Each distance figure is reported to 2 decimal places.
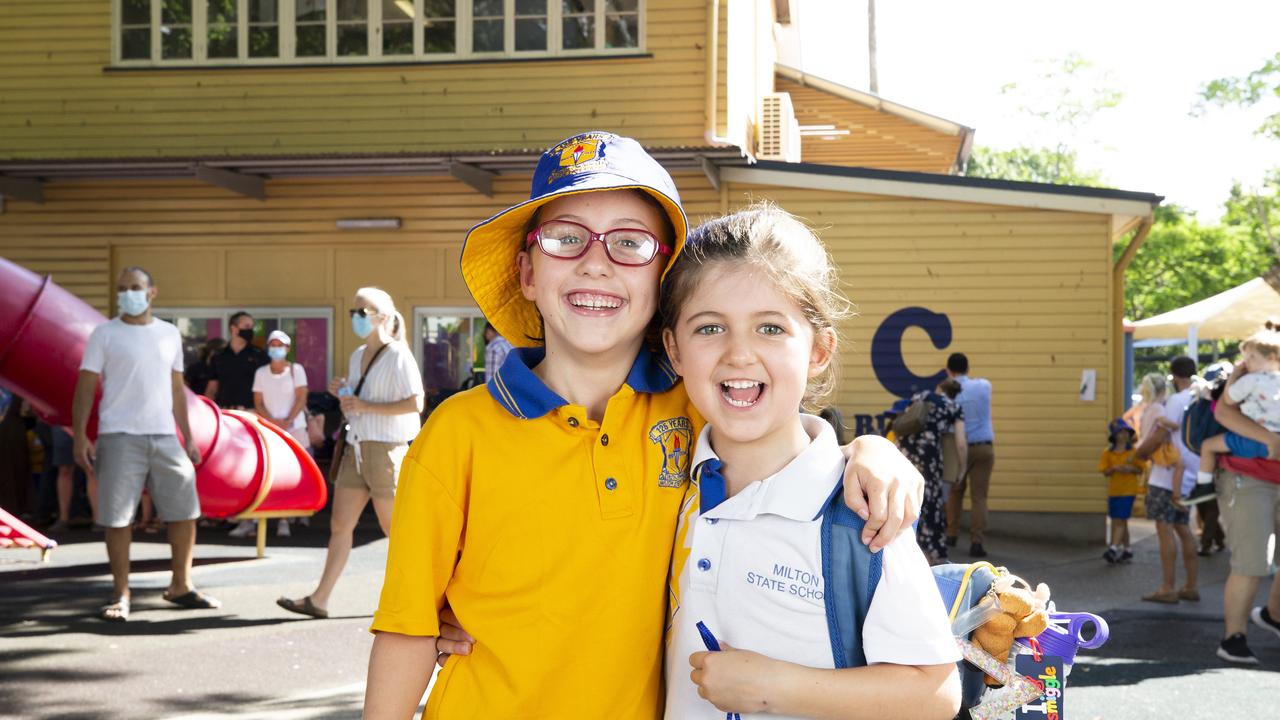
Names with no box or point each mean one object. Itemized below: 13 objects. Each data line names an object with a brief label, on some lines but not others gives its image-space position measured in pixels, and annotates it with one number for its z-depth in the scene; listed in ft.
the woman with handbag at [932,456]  29.45
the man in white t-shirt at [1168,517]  30.50
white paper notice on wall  43.09
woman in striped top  24.68
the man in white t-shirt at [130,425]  24.99
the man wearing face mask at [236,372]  40.88
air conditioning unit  54.44
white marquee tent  71.67
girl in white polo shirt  6.24
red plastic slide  27.37
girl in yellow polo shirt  7.05
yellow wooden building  43.75
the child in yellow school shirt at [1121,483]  37.88
